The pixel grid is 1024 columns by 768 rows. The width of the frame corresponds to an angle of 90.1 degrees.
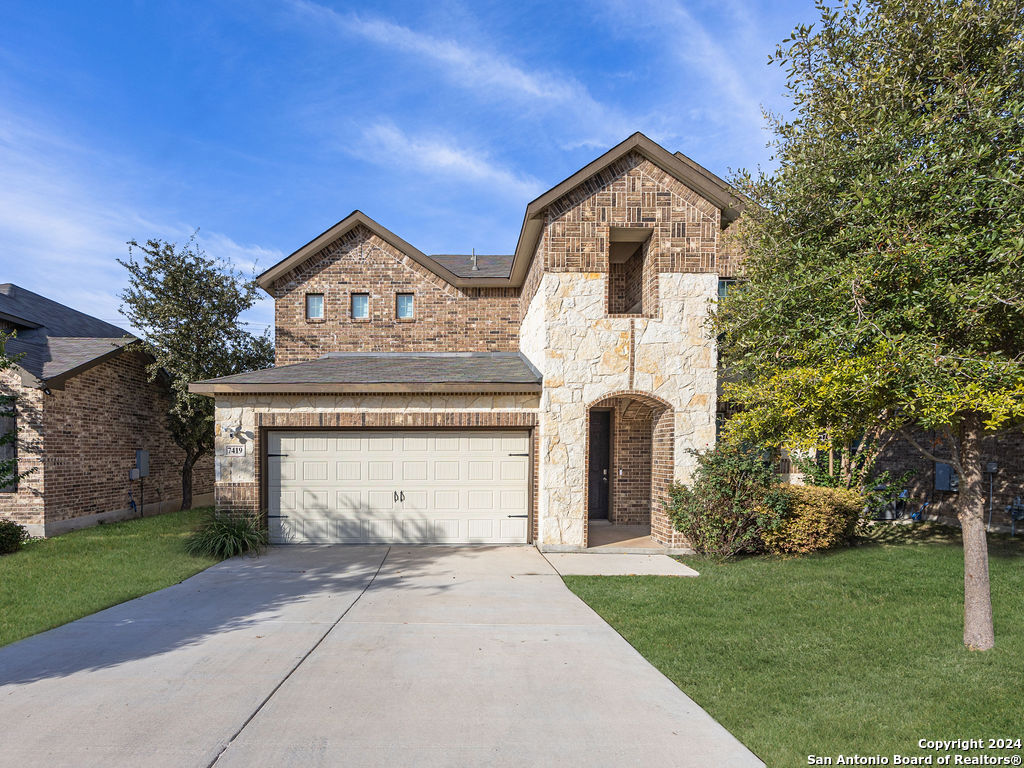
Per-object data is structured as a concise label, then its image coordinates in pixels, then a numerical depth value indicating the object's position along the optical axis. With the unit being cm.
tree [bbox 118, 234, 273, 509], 1436
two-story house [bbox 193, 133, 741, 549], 1024
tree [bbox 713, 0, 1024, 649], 463
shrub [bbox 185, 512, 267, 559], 959
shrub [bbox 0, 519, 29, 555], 989
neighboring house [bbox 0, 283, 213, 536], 1157
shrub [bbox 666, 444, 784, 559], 927
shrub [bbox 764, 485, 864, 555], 921
